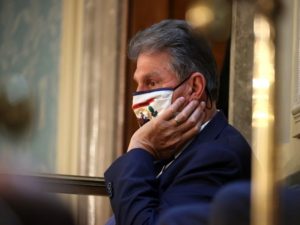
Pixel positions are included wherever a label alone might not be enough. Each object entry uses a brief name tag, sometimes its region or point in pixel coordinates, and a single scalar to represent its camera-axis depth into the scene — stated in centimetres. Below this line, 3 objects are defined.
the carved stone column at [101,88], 787
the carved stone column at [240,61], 675
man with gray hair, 397
